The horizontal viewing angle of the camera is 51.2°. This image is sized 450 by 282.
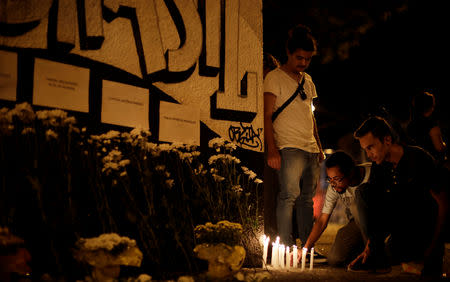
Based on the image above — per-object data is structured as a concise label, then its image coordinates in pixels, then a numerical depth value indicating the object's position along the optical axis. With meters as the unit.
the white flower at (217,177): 4.44
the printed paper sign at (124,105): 4.24
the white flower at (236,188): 4.55
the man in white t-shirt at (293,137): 4.89
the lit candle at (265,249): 4.61
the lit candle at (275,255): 4.55
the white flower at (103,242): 3.34
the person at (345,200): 4.89
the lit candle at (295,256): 4.53
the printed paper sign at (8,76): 3.75
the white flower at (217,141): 4.42
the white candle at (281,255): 4.52
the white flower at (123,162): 3.85
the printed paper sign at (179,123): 4.54
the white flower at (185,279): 3.37
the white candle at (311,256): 4.51
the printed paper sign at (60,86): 3.91
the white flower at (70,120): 3.73
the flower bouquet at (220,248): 3.84
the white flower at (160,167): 4.17
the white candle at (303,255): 4.51
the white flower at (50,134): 3.59
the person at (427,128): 6.08
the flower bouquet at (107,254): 3.36
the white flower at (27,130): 3.57
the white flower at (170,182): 4.21
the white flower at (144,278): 3.34
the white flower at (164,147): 4.17
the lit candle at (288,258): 4.51
